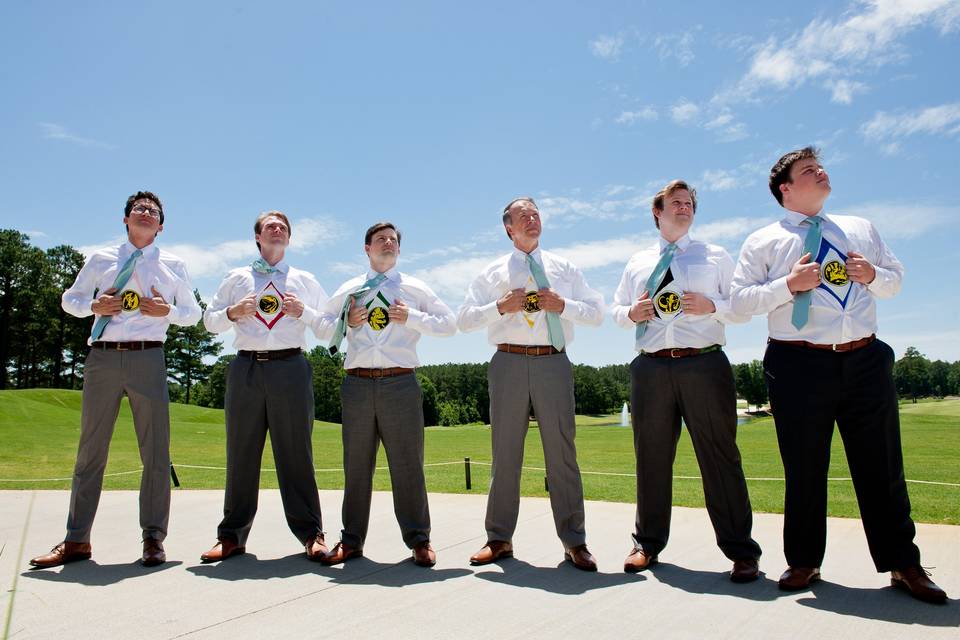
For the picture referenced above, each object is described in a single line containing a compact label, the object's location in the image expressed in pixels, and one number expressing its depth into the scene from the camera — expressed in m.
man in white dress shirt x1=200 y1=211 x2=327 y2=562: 5.20
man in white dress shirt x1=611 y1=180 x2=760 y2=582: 4.43
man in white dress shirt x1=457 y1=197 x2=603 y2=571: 4.84
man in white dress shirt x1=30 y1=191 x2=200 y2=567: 5.20
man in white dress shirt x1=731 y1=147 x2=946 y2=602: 3.95
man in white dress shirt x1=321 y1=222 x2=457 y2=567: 5.06
